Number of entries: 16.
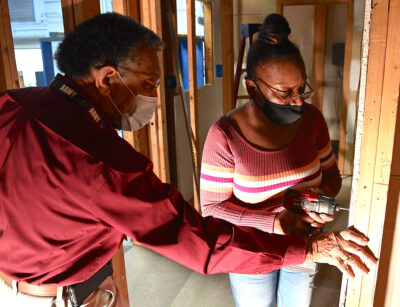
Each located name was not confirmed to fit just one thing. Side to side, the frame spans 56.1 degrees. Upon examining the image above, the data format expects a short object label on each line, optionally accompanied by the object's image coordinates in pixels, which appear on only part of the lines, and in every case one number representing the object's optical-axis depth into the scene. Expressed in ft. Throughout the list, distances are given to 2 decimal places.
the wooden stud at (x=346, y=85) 14.21
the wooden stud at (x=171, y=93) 10.87
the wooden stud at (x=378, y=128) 3.46
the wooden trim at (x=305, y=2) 14.37
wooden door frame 14.25
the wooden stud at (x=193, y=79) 9.41
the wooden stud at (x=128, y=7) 7.22
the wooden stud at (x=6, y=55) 5.80
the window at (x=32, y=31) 11.37
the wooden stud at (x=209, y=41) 15.11
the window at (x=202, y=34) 14.85
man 2.73
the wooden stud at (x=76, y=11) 5.00
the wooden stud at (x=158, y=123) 8.75
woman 4.35
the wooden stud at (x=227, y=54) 12.58
